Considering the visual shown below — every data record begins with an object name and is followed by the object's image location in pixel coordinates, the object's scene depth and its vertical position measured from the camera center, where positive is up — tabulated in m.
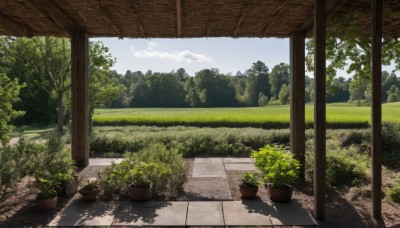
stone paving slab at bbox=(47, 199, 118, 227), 4.29 -1.42
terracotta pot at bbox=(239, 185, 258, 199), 5.24 -1.33
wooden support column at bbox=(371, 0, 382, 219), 4.24 +0.14
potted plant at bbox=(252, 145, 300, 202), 5.09 -1.02
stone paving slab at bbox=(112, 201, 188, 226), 4.30 -1.44
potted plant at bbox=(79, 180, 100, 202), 5.10 -1.26
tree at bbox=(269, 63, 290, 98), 67.11 +4.74
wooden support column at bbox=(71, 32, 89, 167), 7.22 +0.21
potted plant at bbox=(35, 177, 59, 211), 4.74 -1.24
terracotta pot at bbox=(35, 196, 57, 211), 4.73 -1.32
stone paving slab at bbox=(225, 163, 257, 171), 7.79 -1.44
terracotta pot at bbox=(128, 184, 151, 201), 5.13 -1.29
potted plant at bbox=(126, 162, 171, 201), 5.14 -1.12
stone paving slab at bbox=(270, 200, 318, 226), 4.25 -1.45
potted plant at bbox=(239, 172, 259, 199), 5.25 -1.25
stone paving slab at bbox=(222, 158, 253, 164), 8.75 -1.44
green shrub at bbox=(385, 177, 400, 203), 5.25 -1.40
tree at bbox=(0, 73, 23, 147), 8.52 +0.18
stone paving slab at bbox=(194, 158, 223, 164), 8.61 -1.44
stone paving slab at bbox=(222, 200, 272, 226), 4.28 -1.45
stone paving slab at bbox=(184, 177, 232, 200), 5.42 -1.43
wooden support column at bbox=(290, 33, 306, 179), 6.82 +0.12
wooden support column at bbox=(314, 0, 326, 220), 4.40 -0.09
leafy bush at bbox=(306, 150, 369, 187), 6.27 -1.26
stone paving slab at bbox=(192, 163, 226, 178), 7.12 -1.43
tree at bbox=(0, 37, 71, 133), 15.98 +2.31
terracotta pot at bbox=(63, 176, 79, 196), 5.37 -1.28
